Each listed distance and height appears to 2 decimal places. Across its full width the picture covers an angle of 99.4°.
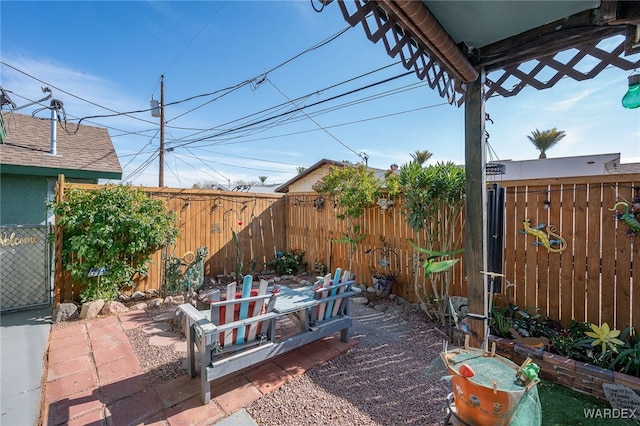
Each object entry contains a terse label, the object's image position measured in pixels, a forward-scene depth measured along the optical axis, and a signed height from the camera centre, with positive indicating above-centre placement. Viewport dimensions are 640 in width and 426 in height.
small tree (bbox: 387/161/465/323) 3.54 +0.08
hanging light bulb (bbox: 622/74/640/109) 1.77 +0.80
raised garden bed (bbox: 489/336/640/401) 2.19 -1.35
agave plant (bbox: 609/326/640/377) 2.24 -1.22
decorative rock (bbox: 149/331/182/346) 3.20 -1.50
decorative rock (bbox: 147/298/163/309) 4.44 -1.45
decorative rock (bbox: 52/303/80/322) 3.83 -1.38
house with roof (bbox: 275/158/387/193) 12.03 +1.87
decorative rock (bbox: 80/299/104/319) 3.93 -1.37
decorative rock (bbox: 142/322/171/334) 3.52 -1.50
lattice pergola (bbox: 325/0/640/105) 1.46 +1.09
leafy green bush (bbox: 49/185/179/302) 4.08 -0.30
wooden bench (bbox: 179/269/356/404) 2.20 -1.02
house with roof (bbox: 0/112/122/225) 5.09 +1.04
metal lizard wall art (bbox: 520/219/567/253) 3.02 -0.26
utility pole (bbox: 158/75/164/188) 9.88 +2.86
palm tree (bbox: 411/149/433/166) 16.67 +3.76
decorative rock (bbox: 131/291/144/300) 4.66 -1.38
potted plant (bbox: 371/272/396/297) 4.54 -1.14
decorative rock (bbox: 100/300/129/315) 4.07 -1.41
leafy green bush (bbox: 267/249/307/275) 6.38 -1.13
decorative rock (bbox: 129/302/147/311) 4.32 -1.47
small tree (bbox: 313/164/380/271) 4.71 +0.42
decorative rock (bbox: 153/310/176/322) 3.93 -1.50
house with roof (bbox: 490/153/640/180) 9.67 +1.84
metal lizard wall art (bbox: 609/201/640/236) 2.52 -0.05
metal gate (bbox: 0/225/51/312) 4.12 -0.80
